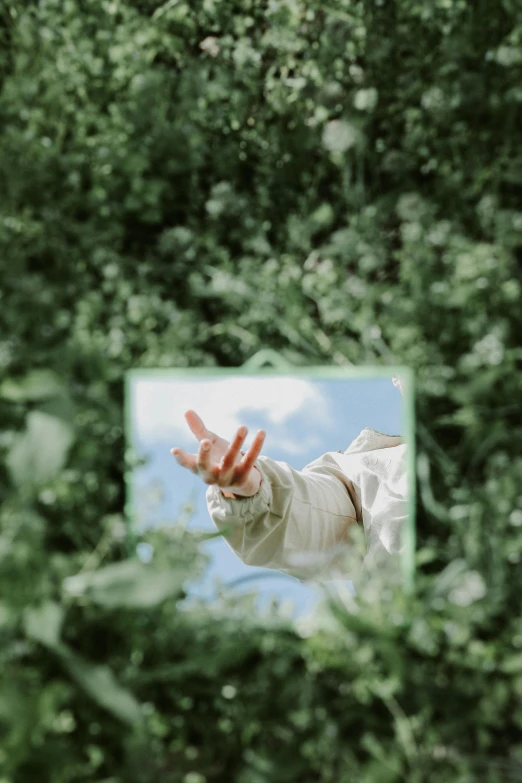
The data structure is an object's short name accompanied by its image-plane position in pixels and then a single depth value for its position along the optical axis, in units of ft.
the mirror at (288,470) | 3.41
